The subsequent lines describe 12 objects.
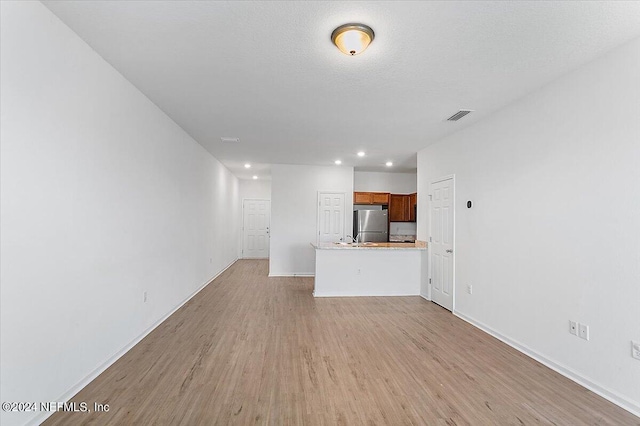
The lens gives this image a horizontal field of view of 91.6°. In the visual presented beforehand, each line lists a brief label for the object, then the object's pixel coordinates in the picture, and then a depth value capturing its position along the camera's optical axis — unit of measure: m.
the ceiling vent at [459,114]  3.70
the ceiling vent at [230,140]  5.13
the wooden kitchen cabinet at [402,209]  8.08
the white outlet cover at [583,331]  2.61
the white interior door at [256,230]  10.59
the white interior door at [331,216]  7.44
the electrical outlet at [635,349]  2.23
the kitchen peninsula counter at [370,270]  5.58
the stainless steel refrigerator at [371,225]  7.67
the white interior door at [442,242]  4.72
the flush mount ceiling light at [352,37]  2.13
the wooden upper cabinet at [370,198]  7.90
